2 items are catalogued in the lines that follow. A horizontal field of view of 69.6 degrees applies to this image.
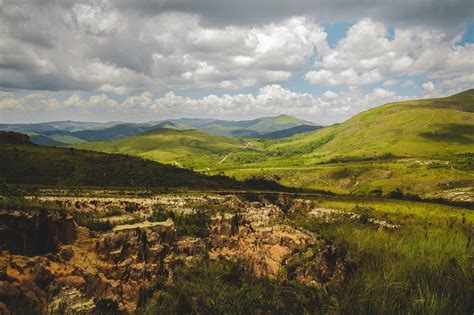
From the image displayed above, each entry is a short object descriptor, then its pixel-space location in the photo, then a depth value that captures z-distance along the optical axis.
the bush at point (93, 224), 23.19
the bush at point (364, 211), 55.80
